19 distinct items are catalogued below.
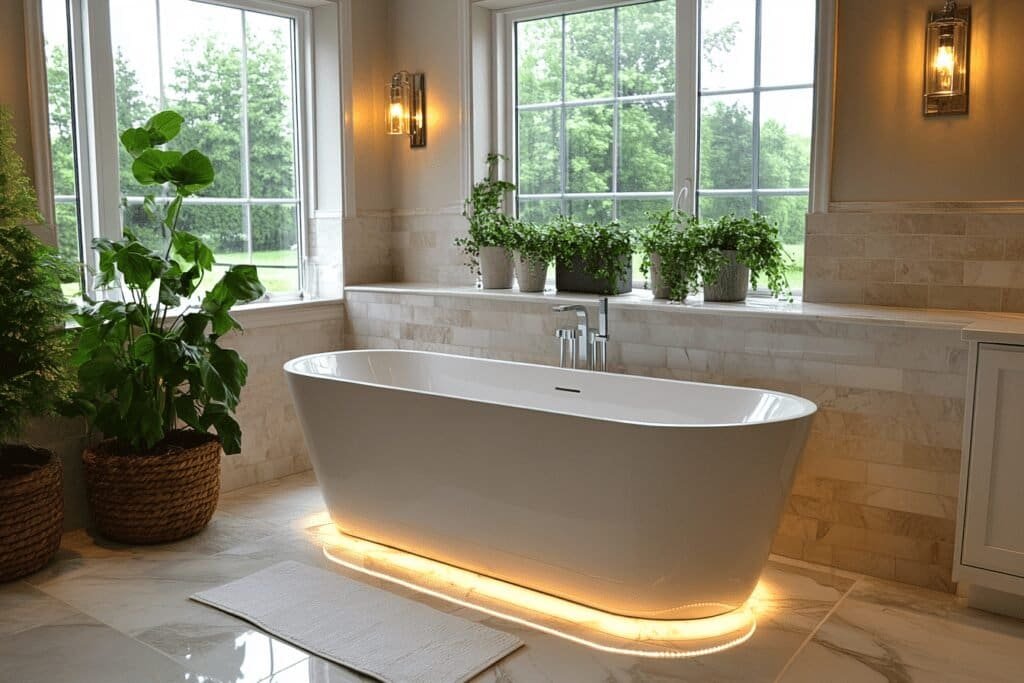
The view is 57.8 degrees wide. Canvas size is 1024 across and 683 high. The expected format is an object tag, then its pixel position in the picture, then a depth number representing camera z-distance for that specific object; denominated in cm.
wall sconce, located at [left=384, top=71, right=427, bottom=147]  491
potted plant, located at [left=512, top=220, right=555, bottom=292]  421
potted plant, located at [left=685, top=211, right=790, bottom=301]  370
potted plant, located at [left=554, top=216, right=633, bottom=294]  408
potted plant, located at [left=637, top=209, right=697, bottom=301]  378
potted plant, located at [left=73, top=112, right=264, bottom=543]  343
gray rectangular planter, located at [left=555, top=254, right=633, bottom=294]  411
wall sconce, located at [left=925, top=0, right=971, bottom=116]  327
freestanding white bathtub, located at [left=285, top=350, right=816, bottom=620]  273
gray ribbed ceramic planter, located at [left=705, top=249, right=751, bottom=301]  372
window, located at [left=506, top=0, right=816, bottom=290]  386
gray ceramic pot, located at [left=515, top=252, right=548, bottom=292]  429
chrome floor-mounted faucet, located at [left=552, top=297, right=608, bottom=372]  372
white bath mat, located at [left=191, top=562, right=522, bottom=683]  264
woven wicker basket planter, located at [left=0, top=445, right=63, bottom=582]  319
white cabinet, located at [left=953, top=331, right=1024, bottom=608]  276
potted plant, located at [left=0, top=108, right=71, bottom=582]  311
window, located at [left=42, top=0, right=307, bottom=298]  392
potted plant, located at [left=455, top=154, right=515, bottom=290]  442
